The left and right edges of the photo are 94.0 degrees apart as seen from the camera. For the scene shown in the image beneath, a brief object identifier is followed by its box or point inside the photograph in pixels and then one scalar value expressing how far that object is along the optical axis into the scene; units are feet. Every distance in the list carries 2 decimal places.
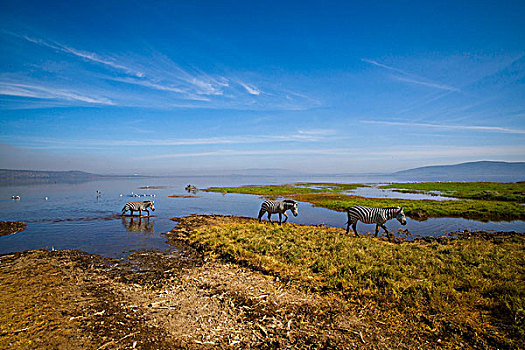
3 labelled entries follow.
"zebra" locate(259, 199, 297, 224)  63.05
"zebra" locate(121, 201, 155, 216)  82.16
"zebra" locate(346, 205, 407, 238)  52.49
